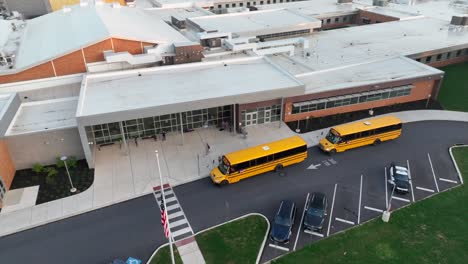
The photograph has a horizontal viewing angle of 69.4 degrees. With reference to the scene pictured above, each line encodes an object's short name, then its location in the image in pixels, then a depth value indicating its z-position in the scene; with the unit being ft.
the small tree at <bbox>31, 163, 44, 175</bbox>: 96.22
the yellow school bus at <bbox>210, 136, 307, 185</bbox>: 91.15
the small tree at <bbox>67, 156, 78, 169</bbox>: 98.53
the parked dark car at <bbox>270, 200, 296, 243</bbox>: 74.08
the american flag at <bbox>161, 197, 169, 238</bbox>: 61.77
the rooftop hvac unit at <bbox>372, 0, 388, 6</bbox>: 231.30
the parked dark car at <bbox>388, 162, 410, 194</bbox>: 88.54
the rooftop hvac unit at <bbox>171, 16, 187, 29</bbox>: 174.19
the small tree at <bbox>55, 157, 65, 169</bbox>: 98.12
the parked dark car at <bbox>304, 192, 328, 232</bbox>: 76.64
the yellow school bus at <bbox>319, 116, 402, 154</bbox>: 103.81
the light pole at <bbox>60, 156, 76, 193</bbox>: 90.70
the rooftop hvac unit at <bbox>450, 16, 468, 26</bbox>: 181.27
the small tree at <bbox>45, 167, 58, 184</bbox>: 93.81
